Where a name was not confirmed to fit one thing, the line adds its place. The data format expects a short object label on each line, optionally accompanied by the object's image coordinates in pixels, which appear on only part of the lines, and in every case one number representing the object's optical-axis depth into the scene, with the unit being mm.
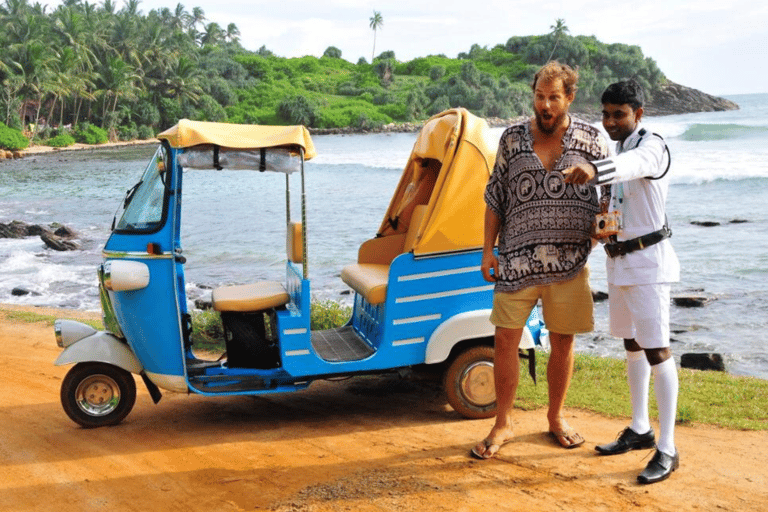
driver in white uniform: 4918
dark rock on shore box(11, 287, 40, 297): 16016
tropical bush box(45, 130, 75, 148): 66750
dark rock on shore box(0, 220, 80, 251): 22141
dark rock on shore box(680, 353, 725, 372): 10461
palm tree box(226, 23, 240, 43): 127344
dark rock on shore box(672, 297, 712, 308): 14633
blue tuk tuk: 6121
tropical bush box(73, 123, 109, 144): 71000
